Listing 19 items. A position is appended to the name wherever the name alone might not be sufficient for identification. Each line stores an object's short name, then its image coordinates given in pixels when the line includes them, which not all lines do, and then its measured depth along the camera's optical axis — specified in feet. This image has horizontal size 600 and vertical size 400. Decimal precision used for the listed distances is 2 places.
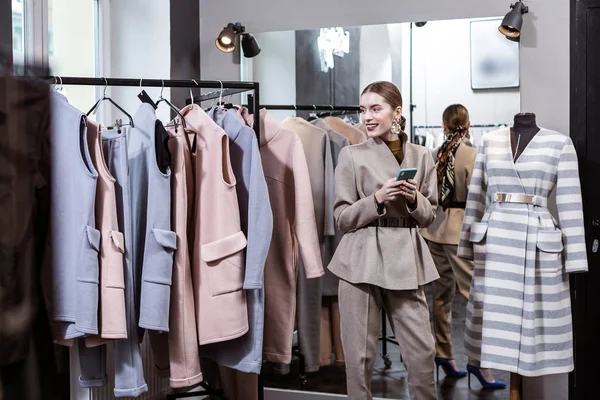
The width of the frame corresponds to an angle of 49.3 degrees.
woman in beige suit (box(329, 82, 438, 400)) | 8.38
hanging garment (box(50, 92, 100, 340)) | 6.57
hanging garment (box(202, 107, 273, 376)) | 8.07
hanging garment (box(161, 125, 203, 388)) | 7.75
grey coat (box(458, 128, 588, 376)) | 9.06
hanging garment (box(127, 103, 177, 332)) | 7.34
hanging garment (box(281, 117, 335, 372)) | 10.98
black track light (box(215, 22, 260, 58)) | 11.98
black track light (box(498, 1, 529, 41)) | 10.17
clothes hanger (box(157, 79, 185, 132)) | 8.10
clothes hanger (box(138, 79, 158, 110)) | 8.07
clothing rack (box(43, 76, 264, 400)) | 7.79
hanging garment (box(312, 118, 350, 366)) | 11.19
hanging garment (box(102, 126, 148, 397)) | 7.32
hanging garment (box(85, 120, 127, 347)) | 6.98
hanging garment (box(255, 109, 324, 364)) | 9.55
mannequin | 9.52
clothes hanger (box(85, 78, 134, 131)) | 7.80
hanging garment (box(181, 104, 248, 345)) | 7.93
